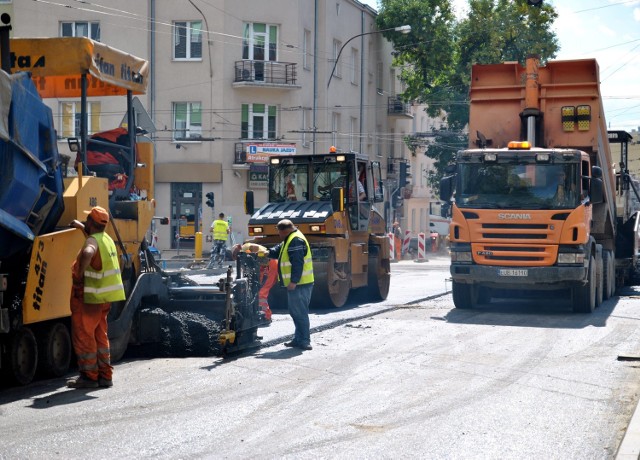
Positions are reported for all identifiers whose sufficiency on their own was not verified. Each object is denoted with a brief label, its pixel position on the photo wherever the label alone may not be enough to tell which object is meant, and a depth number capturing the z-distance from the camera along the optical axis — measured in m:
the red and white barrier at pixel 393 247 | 41.69
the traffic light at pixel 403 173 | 22.88
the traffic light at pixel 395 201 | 39.35
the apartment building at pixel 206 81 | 40.88
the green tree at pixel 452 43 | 49.75
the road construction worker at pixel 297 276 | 12.52
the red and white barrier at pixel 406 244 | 45.66
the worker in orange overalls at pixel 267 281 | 15.11
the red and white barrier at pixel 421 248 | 43.94
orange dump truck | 16.67
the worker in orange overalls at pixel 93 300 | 9.73
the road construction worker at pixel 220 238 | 31.80
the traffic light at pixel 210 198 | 34.19
